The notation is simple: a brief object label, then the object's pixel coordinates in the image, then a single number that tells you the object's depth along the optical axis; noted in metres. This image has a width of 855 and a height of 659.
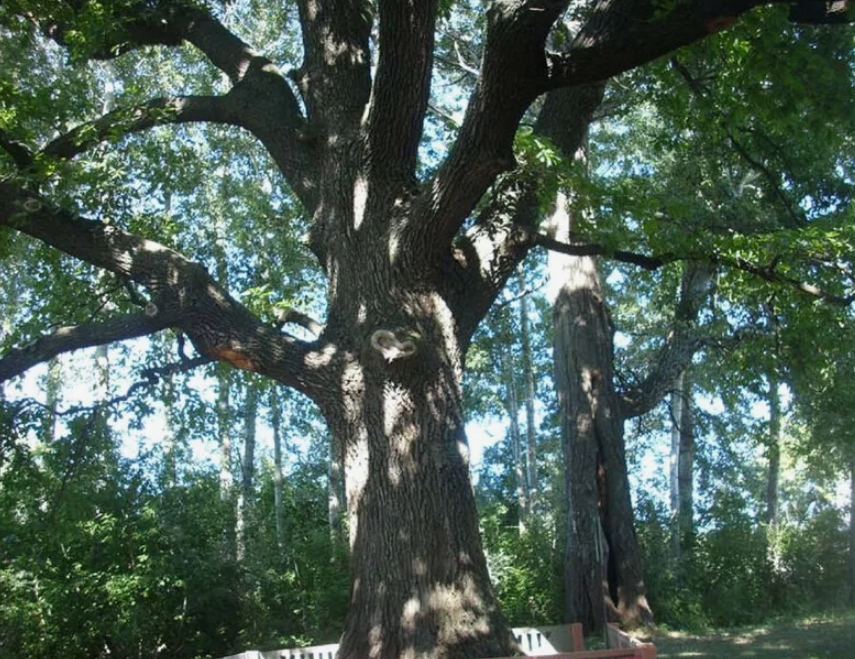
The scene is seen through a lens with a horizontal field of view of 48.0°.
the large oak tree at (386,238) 6.89
